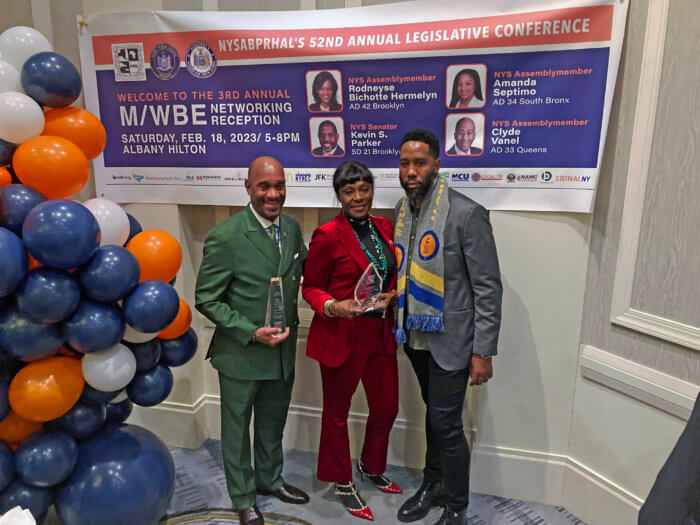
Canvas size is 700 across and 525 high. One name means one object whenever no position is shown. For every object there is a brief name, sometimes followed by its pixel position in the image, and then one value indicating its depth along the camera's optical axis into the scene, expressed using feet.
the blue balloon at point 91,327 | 5.18
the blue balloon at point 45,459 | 5.48
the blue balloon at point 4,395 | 5.40
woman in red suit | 6.60
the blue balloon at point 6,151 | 5.50
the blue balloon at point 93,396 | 5.79
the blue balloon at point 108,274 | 5.16
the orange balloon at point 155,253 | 6.00
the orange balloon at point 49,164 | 5.26
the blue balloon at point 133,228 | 6.48
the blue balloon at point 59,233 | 4.80
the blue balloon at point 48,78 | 5.54
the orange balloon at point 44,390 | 5.25
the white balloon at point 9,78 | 5.51
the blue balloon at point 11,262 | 4.75
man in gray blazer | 6.02
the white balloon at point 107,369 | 5.47
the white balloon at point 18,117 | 5.22
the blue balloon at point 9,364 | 5.47
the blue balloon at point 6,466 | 5.46
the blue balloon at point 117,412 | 6.54
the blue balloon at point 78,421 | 5.77
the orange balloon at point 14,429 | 5.62
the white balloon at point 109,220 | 5.73
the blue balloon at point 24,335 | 5.07
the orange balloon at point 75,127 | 5.78
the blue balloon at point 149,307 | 5.42
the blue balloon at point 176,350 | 6.61
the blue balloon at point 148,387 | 6.15
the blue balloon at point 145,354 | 6.02
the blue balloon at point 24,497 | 5.55
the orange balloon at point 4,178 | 5.35
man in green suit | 6.47
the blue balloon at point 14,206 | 5.15
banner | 6.44
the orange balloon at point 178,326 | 6.51
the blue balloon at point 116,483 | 5.78
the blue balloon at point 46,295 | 4.89
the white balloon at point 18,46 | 5.75
